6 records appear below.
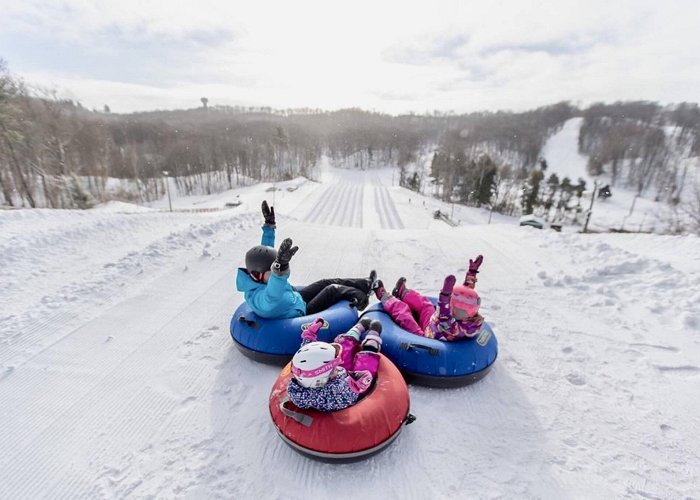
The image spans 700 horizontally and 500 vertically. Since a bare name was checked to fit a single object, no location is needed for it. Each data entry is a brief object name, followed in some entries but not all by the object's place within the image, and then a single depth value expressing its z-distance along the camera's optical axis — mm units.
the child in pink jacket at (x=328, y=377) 2568
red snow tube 2646
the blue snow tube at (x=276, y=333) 3809
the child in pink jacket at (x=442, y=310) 3521
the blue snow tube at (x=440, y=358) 3514
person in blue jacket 3555
